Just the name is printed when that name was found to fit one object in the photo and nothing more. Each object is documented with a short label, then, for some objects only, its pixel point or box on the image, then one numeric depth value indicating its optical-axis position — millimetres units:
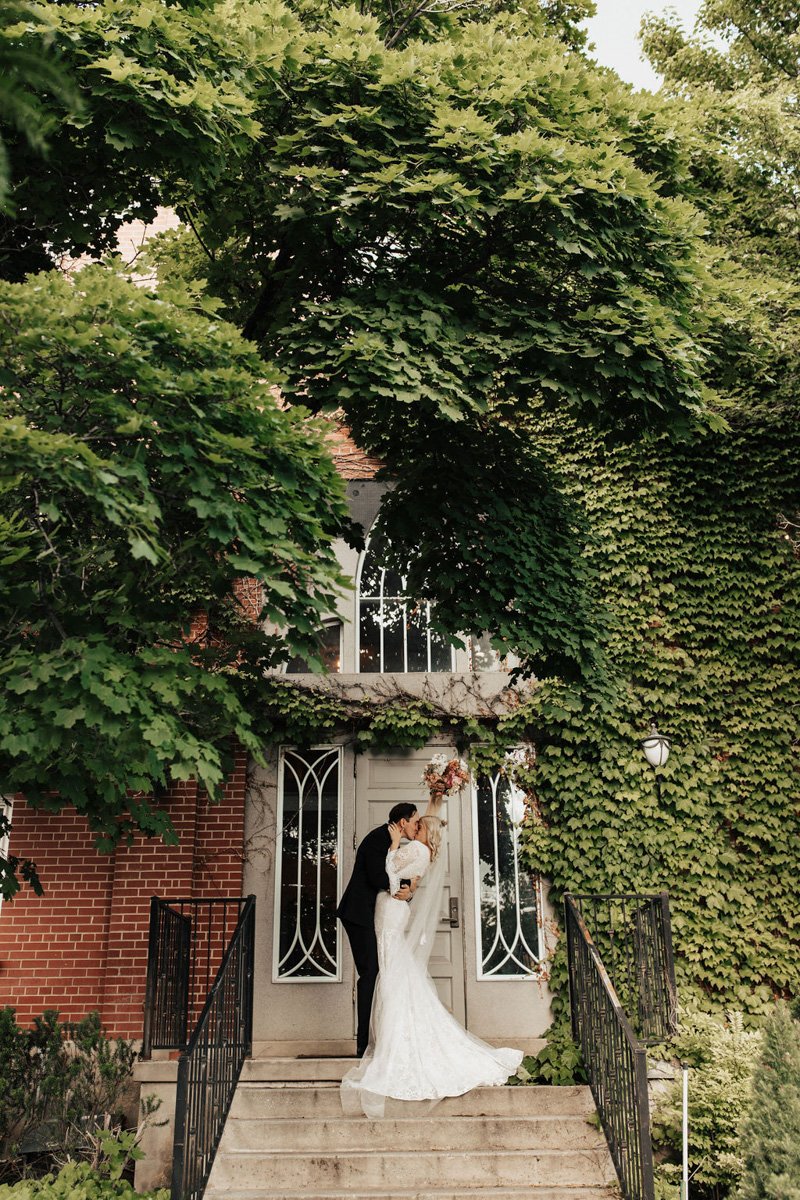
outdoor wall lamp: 8516
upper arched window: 9750
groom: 7062
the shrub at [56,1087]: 6641
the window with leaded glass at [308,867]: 8703
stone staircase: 5824
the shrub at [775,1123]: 3996
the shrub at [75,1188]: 5518
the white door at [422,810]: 8656
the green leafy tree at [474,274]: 5828
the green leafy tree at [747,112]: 9391
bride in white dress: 6262
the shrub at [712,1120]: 6555
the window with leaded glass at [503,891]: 8750
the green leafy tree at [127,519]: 4293
